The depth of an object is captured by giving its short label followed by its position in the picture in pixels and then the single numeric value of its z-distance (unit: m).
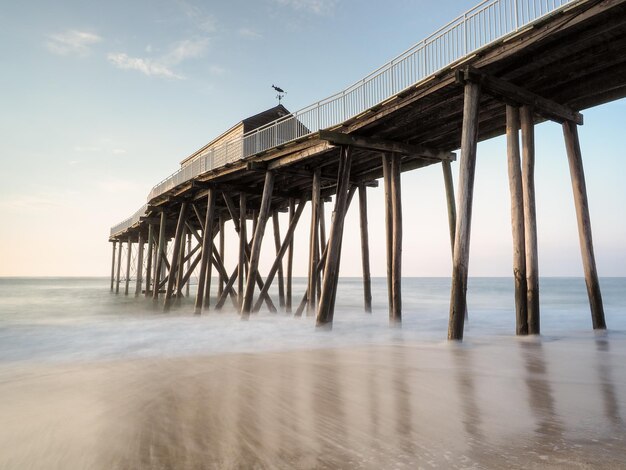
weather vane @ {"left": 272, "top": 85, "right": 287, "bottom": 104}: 19.03
